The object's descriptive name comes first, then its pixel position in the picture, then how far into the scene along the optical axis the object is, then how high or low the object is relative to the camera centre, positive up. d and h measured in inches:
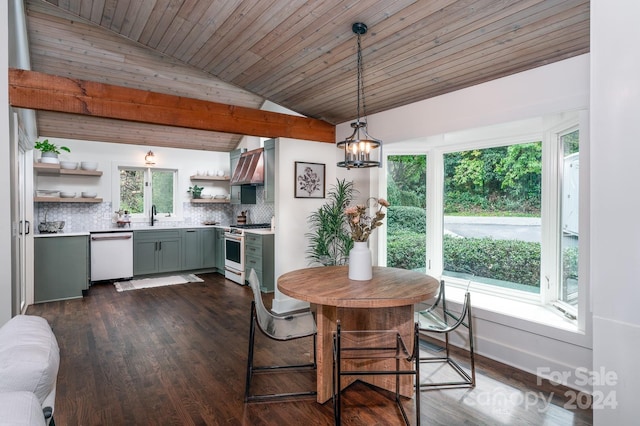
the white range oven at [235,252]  224.7 -28.3
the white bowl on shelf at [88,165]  228.4 +29.5
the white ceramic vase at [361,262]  99.3 -15.2
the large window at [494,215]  136.1 -2.9
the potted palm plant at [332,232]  174.4 -11.5
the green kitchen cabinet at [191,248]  254.5 -28.7
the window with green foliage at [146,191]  256.7 +14.4
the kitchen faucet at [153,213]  260.0 -2.9
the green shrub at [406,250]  170.7 -20.3
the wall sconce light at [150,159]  257.4 +37.8
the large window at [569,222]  115.9 -4.8
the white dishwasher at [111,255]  222.2 -29.7
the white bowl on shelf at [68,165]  221.5 +28.9
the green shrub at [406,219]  169.9 -5.0
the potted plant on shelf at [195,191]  275.1 +14.7
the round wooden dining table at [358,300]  81.7 -21.3
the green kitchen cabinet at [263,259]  207.2 -30.0
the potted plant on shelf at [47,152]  193.9 +33.5
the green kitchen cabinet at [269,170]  190.1 +22.4
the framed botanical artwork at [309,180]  175.9 +15.1
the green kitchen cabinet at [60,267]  181.9 -30.8
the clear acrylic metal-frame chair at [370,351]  79.4 -37.7
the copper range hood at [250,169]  226.4 +27.9
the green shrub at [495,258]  136.5 -21.4
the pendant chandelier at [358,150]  98.2 +16.8
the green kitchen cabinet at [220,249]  257.8 -30.2
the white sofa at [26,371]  34.0 -19.0
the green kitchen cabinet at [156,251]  236.7 -29.2
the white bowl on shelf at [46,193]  217.9 +10.8
